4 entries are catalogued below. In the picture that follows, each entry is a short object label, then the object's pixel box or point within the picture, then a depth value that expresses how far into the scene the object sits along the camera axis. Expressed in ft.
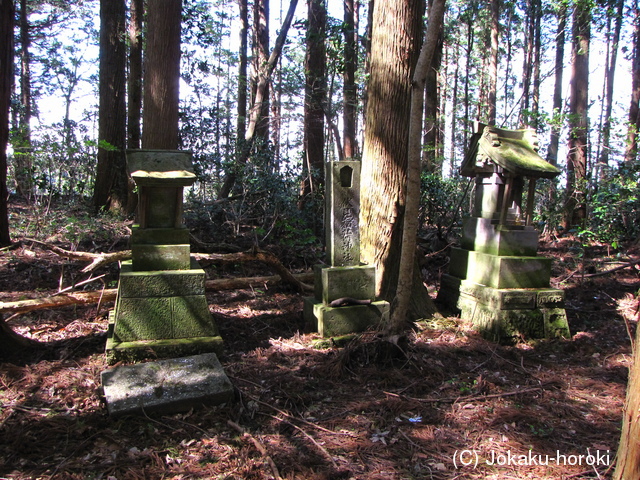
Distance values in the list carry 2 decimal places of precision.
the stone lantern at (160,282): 14.06
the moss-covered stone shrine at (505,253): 17.43
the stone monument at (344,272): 16.88
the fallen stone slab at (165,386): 10.92
